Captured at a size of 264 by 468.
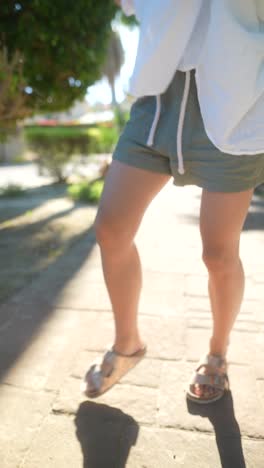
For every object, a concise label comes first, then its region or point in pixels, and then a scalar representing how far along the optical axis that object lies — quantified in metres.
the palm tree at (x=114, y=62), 19.03
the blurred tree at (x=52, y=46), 3.91
